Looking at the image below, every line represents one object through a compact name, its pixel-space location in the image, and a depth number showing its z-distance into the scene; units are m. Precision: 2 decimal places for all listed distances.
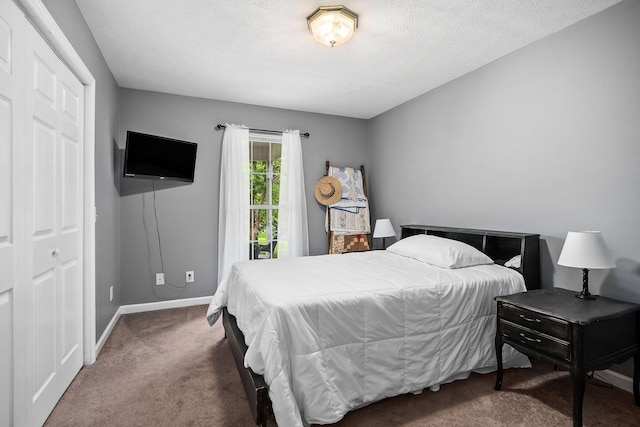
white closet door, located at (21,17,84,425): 1.60
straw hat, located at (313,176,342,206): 4.44
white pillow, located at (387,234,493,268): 2.58
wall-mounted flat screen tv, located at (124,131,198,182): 3.23
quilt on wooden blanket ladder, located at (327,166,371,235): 4.50
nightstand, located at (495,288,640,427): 1.67
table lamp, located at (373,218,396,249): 3.94
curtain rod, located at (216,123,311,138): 3.99
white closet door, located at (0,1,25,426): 1.35
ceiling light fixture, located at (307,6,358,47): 2.14
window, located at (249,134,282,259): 4.25
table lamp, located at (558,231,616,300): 1.93
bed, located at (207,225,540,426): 1.66
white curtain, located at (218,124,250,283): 3.96
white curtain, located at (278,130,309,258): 4.29
